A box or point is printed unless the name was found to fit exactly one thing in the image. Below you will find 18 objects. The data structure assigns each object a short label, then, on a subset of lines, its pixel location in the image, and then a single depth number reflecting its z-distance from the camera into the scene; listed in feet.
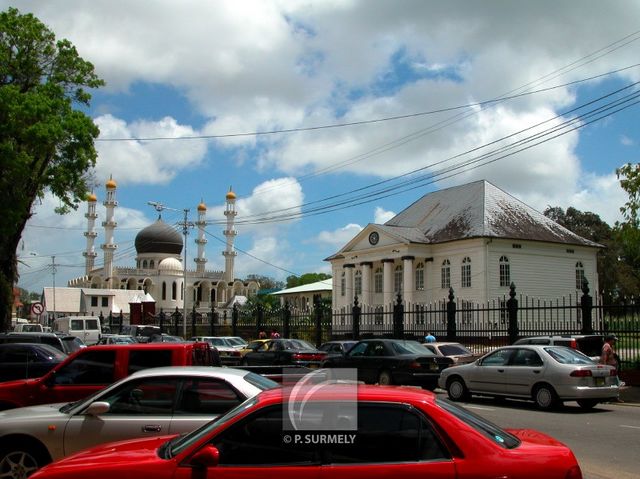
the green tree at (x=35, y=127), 72.13
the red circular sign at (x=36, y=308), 117.08
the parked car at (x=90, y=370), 31.68
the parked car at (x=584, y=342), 63.82
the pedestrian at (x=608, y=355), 60.44
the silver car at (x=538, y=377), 50.01
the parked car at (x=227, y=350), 86.53
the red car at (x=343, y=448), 15.67
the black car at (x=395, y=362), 61.36
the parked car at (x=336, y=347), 73.21
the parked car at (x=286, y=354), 72.79
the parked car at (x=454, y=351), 72.18
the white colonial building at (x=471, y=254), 178.60
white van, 129.59
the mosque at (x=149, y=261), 339.98
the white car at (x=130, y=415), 24.04
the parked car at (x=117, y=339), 95.83
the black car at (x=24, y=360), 44.96
